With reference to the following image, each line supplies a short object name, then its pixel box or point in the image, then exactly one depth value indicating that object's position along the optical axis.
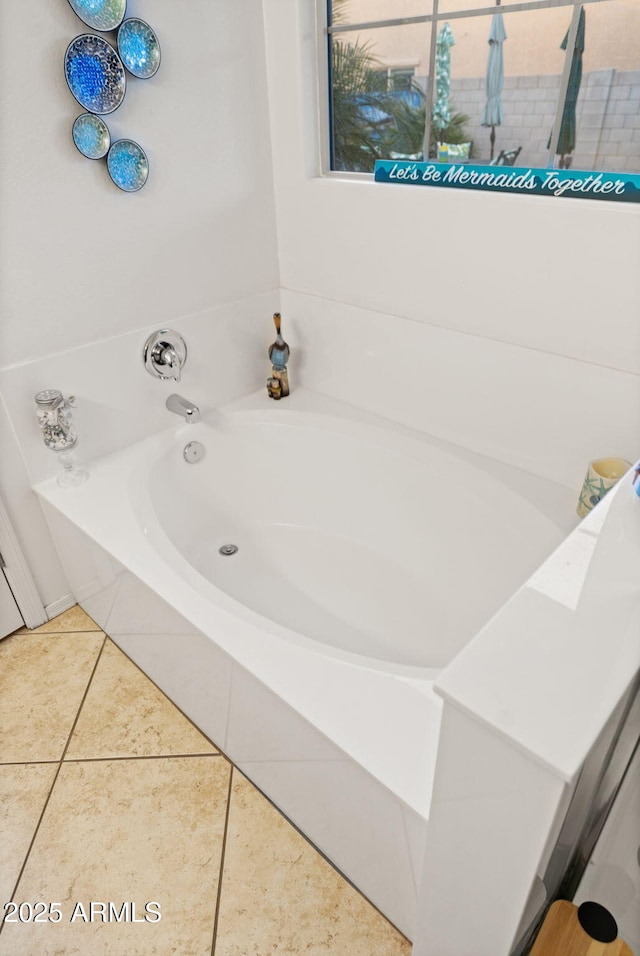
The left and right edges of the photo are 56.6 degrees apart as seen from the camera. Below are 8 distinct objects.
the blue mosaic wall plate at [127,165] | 1.53
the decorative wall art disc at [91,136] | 1.44
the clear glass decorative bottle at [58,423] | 1.57
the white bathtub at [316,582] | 1.07
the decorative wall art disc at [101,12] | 1.35
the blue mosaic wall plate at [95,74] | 1.38
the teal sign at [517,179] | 1.30
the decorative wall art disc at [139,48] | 1.44
